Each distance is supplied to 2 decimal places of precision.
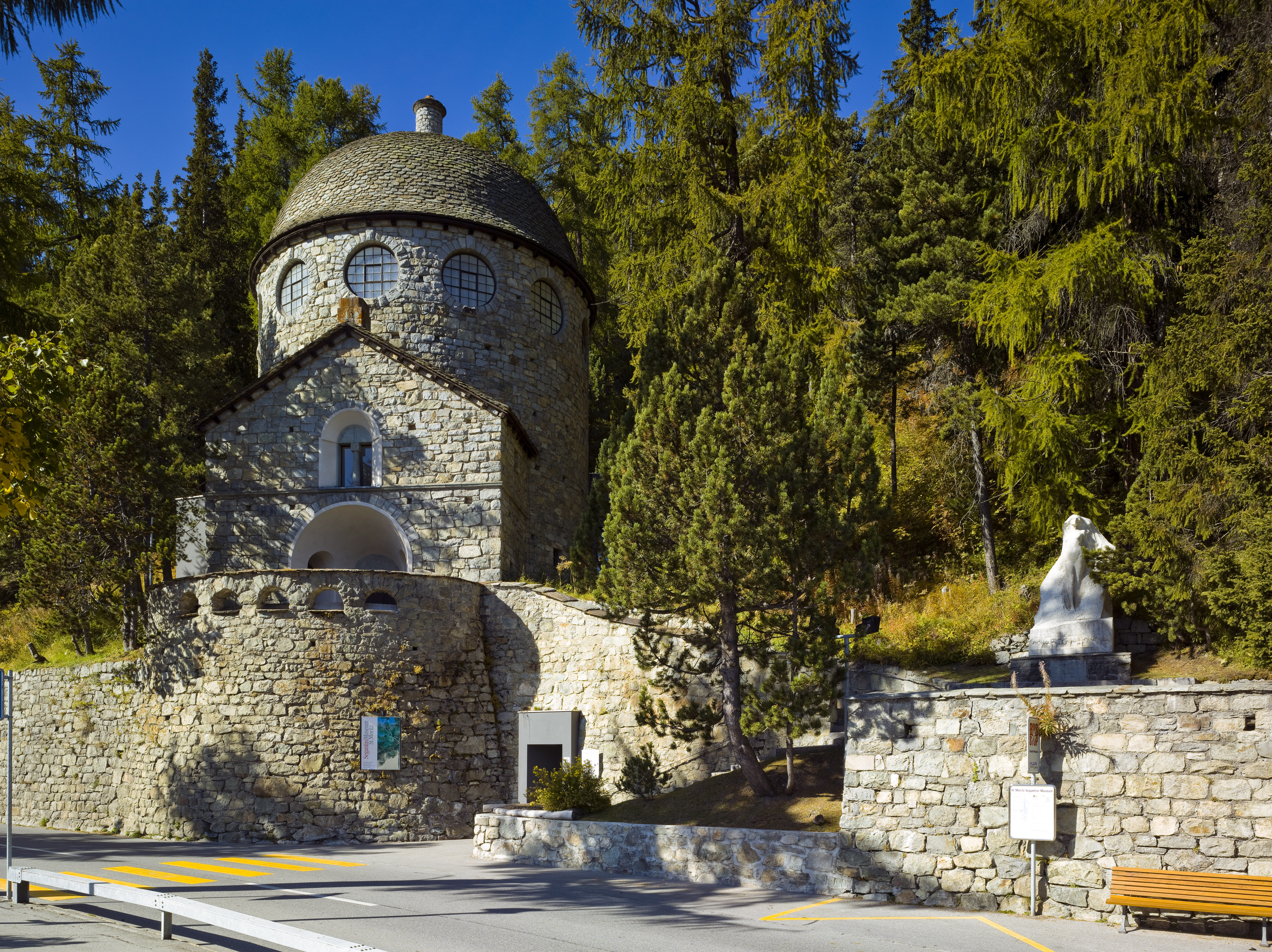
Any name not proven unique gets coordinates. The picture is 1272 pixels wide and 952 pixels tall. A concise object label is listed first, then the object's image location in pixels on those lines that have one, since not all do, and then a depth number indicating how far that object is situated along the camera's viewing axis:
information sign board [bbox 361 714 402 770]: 14.61
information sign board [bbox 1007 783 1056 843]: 8.09
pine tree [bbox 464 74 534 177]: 33.06
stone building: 18.55
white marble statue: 11.98
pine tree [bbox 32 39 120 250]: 26.41
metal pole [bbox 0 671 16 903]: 8.94
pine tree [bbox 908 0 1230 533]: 13.64
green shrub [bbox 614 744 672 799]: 12.59
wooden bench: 7.02
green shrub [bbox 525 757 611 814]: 12.39
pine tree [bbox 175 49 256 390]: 27.84
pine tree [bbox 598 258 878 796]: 10.84
